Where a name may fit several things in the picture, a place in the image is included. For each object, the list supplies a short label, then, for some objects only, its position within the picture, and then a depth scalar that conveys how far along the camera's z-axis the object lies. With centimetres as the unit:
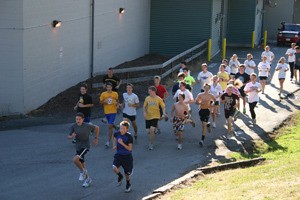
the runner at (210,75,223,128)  1792
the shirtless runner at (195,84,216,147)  1634
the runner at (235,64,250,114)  1978
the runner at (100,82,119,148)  1555
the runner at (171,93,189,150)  1561
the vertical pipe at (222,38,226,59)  3122
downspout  2364
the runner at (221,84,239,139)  1667
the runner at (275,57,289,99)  2212
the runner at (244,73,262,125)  1838
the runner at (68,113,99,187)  1262
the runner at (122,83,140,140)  1573
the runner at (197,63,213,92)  1952
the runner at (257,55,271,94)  2240
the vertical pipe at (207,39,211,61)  3083
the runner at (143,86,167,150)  1555
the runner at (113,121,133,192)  1219
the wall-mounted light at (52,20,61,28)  2002
